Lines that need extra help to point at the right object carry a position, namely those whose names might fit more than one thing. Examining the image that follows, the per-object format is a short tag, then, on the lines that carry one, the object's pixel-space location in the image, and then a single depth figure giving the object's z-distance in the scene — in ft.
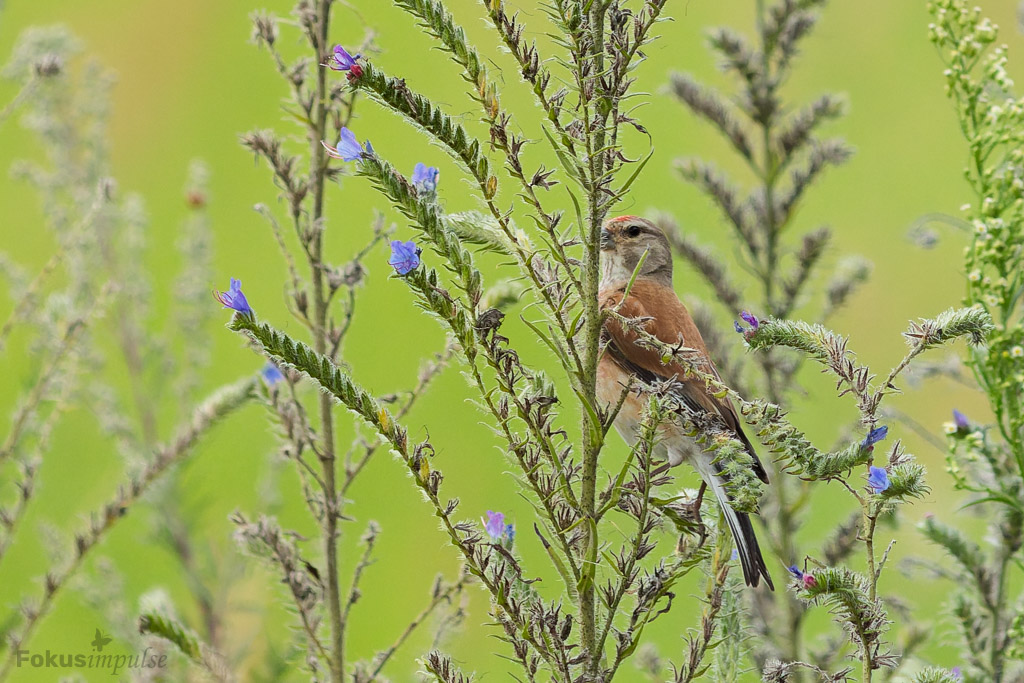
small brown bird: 13.75
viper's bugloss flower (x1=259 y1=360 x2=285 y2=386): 14.47
